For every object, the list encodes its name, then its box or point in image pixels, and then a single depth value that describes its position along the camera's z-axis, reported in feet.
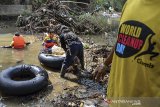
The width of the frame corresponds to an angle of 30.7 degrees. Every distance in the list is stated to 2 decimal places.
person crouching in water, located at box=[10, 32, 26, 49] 34.17
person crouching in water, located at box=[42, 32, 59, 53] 30.91
